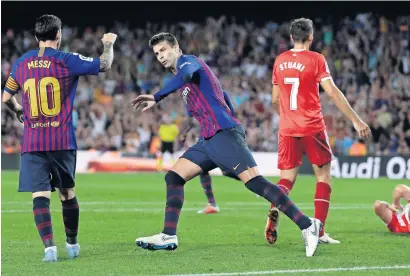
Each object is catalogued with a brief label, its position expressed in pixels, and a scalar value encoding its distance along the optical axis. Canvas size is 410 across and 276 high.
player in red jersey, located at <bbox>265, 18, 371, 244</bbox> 18.25
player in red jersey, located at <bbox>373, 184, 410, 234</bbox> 20.73
